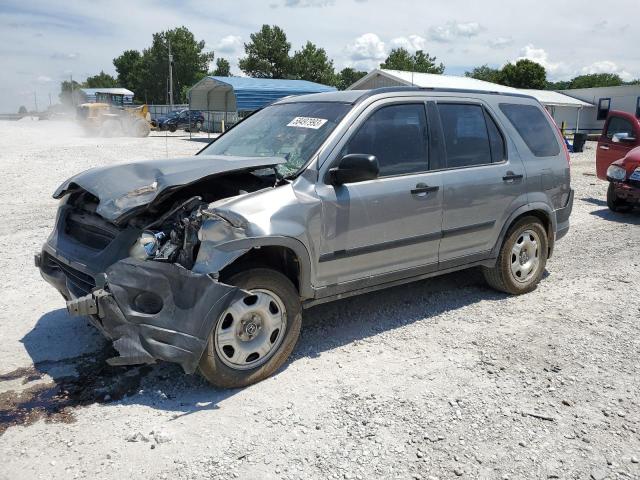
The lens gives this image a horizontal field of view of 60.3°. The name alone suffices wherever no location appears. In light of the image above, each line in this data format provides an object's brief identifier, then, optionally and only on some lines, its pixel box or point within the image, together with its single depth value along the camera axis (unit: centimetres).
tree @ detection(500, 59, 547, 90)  6712
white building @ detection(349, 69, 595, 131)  3400
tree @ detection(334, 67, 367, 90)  8055
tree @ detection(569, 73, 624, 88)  8632
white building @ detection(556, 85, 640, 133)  4062
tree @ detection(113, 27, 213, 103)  7694
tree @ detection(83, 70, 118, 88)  9500
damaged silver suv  329
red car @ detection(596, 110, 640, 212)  927
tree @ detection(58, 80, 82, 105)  7422
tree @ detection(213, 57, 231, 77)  8100
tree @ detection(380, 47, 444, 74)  6794
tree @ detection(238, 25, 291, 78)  6041
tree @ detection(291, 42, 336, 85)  6100
